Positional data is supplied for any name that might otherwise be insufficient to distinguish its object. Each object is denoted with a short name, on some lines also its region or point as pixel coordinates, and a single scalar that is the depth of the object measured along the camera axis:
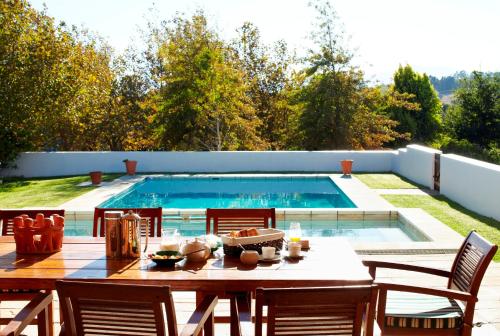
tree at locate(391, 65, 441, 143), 23.77
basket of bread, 3.31
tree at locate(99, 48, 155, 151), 20.42
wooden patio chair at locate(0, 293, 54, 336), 2.62
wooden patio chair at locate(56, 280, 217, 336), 2.39
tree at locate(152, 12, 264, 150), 16.17
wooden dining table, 2.89
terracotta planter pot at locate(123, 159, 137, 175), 14.52
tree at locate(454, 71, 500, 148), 21.92
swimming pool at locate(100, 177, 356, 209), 11.45
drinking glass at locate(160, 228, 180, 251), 3.32
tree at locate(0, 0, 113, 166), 14.38
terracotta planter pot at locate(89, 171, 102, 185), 12.55
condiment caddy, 3.36
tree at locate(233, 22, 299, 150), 19.72
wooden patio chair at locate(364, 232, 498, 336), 3.12
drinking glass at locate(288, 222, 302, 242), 3.49
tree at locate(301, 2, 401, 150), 17.67
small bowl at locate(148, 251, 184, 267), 3.13
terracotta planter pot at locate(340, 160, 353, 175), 14.04
